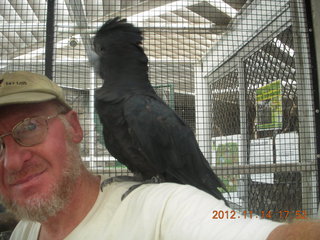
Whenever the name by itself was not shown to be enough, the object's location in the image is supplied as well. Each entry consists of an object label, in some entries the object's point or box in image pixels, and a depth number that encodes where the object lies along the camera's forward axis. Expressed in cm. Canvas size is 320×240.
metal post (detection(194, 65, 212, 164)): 200
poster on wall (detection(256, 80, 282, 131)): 158
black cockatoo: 98
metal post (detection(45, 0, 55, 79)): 129
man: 60
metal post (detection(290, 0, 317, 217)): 144
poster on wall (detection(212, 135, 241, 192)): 184
